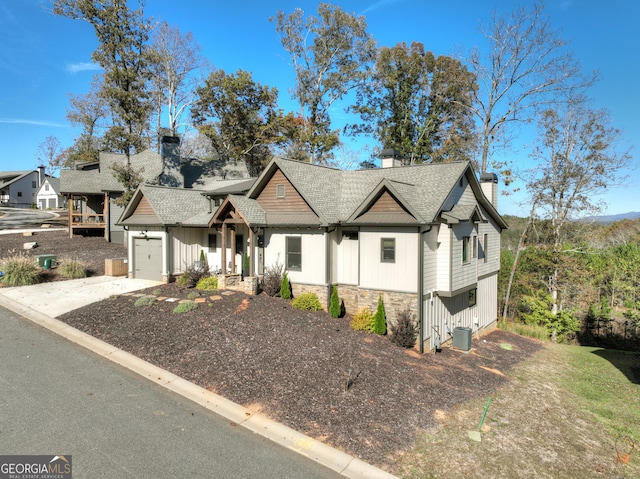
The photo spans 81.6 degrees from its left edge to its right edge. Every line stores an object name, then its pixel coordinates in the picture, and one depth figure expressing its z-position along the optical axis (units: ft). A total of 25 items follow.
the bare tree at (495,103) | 83.35
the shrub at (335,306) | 47.50
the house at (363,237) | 45.44
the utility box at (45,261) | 64.26
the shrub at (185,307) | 42.73
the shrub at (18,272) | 55.06
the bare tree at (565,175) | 79.71
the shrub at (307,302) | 49.11
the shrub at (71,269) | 61.77
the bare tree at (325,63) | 112.78
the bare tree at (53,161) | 222.97
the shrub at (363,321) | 44.78
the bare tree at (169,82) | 106.52
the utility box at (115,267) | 65.51
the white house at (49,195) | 214.28
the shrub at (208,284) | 54.73
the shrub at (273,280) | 52.60
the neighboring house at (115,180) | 91.15
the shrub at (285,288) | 51.78
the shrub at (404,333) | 42.29
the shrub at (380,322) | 44.37
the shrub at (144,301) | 44.81
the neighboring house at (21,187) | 230.68
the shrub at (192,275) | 56.70
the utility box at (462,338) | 49.47
